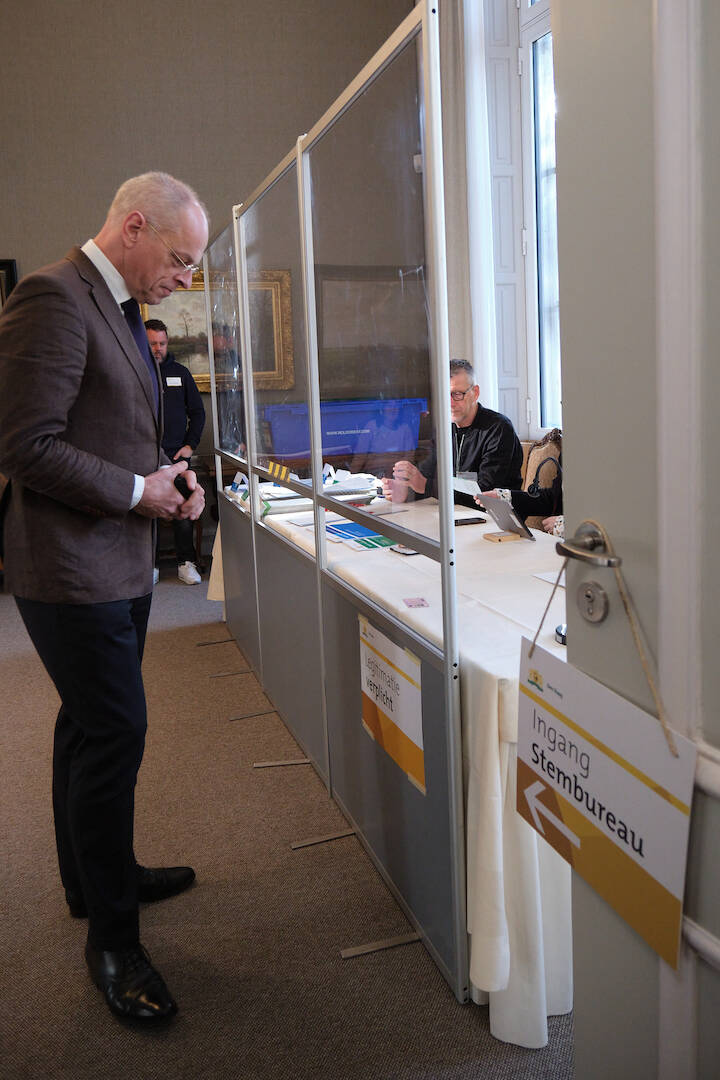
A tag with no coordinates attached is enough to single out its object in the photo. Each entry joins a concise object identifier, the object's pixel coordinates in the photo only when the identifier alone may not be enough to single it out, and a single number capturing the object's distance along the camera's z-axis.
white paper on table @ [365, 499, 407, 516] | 2.05
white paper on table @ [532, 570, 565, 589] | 2.38
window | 5.78
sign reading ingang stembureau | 0.98
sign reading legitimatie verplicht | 2.02
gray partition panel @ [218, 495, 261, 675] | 4.00
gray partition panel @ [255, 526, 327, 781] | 2.92
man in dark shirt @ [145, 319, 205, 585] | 6.42
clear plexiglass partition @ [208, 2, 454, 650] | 1.77
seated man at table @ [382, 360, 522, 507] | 4.12
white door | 0.89
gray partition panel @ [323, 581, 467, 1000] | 1.92
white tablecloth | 1.73
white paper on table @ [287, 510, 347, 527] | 3.33
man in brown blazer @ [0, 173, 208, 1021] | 1.68
